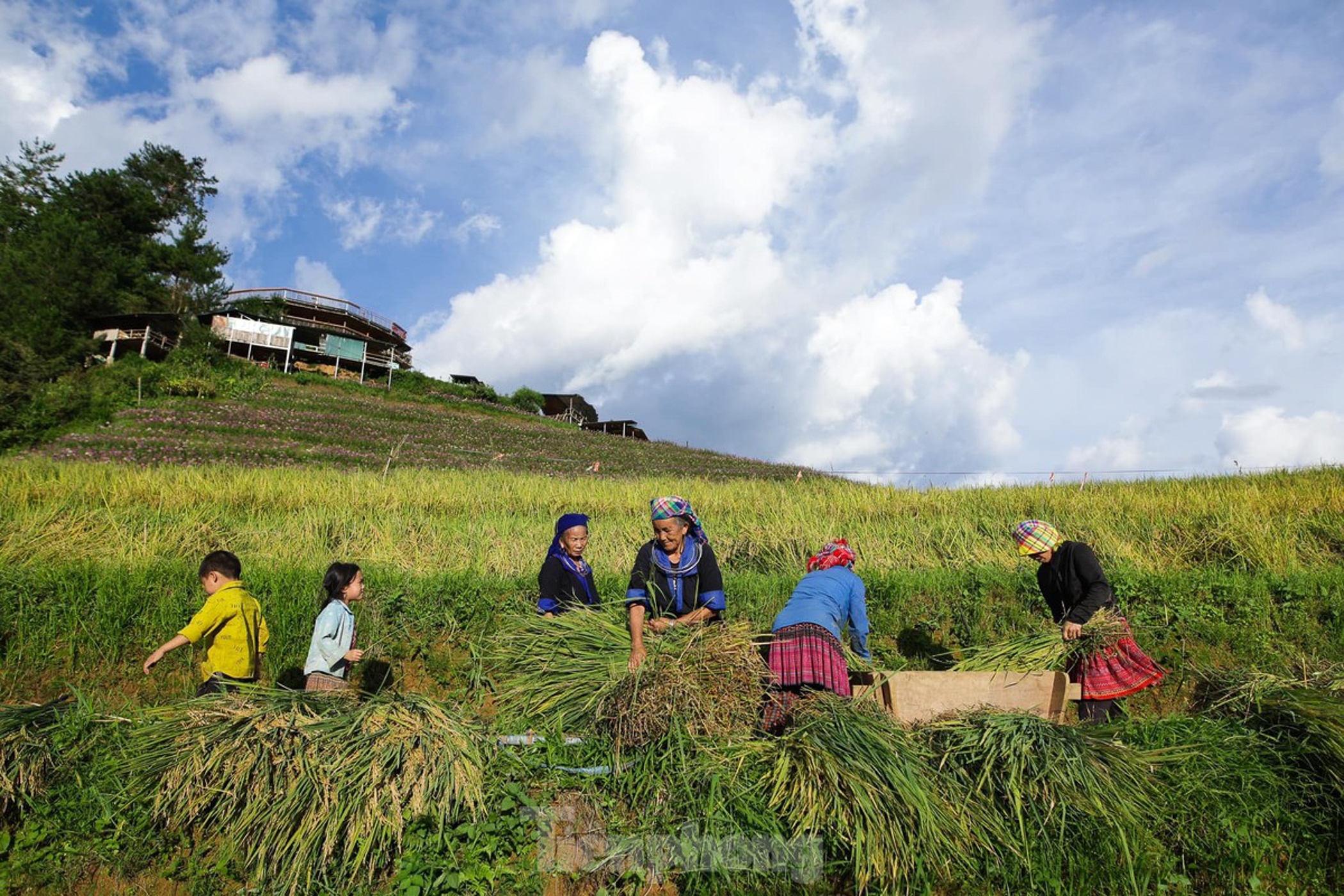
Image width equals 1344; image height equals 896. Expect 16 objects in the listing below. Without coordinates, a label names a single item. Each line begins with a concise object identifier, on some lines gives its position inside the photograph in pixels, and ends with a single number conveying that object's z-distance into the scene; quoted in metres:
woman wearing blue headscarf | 4.40
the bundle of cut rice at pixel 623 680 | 3.42
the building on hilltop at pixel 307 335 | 36.03
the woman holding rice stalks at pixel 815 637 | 3.56
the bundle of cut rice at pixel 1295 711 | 3.61
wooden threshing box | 3.66
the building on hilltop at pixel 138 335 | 31.05
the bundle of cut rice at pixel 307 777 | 3.16
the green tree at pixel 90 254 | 27.45
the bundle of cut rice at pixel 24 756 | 3.47
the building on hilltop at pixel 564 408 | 44.84
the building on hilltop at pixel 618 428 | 43.42
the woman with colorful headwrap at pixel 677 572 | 3.97
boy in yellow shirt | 3.96
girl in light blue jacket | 3.88
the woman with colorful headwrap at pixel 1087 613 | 4.05
